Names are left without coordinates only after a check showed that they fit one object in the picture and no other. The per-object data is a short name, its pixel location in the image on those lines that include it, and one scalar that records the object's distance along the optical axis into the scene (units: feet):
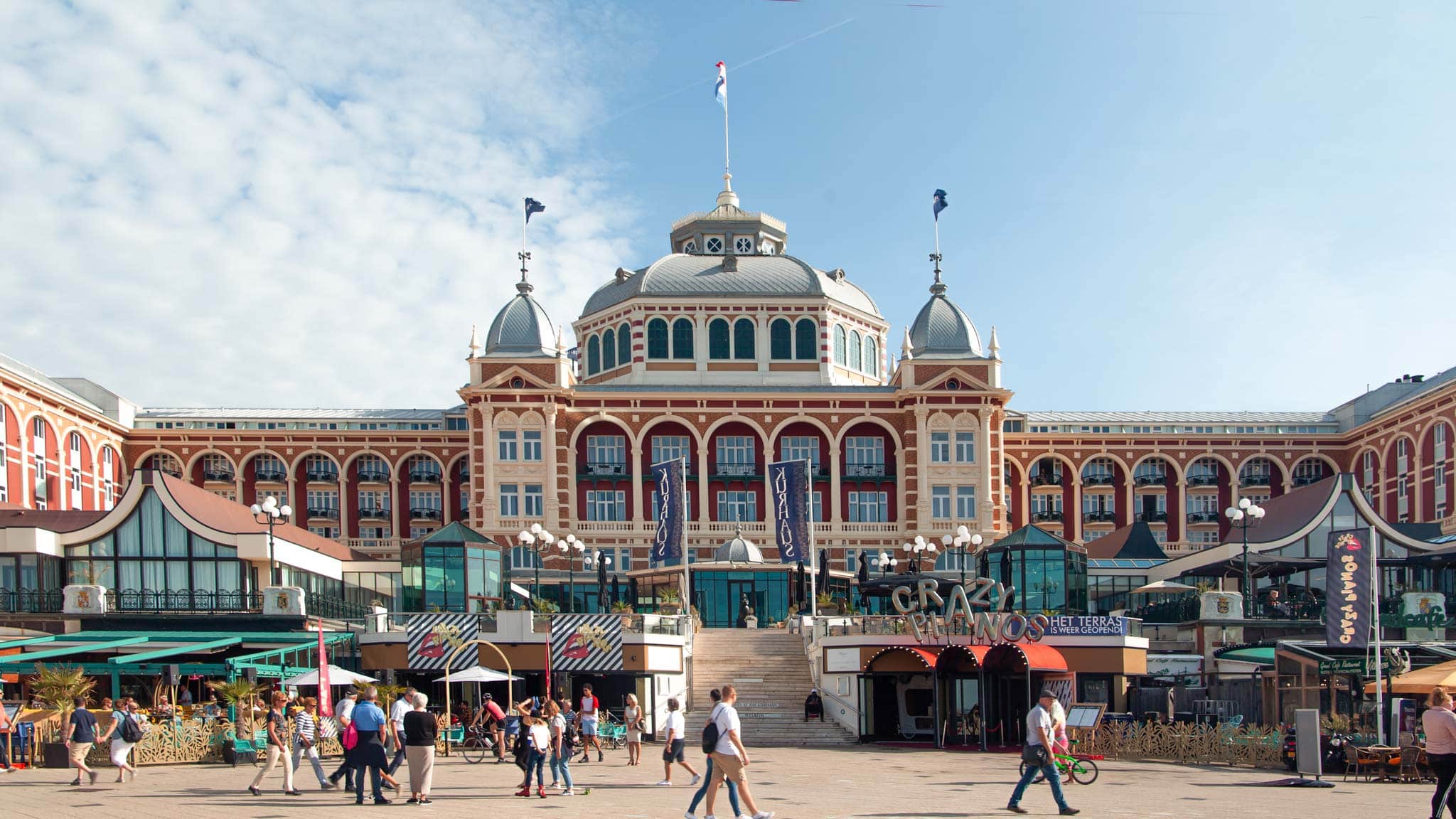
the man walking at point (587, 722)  117.39
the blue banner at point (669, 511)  203.41
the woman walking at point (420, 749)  79.05
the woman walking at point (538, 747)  85.76
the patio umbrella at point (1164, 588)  183.83
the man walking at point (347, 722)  80.53
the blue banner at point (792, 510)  199.82
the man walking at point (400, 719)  85.66
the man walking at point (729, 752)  69.56
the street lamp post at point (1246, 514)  155.94
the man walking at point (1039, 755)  74.02
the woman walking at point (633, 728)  112.57
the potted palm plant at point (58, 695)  107.14
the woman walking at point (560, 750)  88.69
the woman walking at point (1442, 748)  67.77
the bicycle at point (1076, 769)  93.04
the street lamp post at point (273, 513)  147.74
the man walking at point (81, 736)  91.40
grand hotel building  240.53
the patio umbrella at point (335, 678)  120.98
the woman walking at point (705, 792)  70.18
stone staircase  143.23
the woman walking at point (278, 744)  87.10
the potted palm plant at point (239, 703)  111.14
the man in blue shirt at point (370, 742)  79.05
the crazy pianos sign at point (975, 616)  135.23
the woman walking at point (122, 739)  93.91
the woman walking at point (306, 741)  89.97
